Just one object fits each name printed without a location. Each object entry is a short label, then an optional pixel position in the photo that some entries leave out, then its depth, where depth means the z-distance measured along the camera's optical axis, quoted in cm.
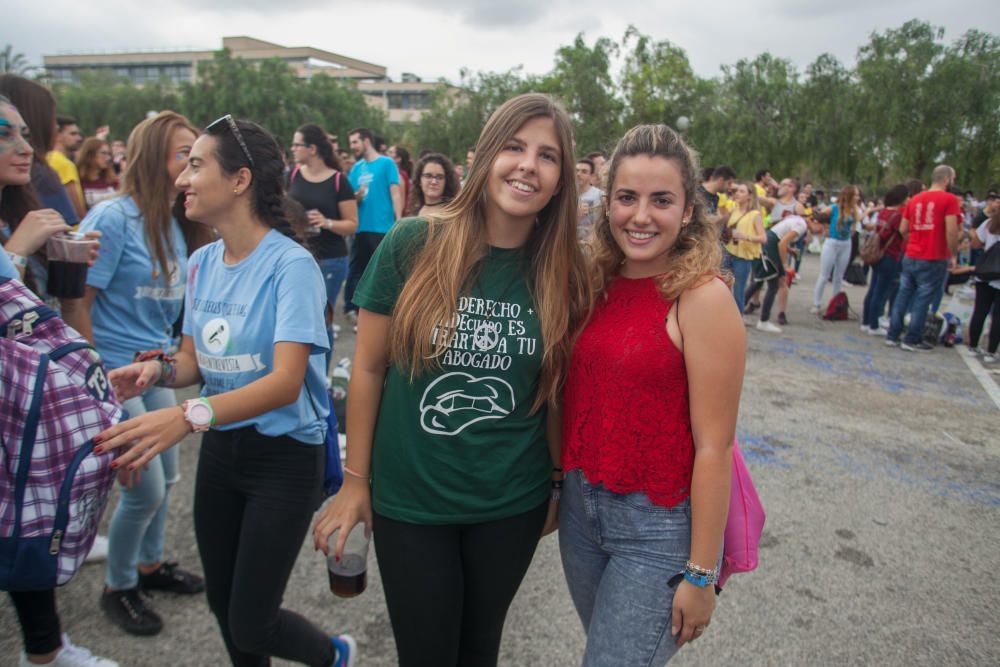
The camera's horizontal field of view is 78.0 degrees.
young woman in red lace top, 156
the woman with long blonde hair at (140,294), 252
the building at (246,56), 8950
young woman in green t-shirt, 170
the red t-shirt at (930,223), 762
